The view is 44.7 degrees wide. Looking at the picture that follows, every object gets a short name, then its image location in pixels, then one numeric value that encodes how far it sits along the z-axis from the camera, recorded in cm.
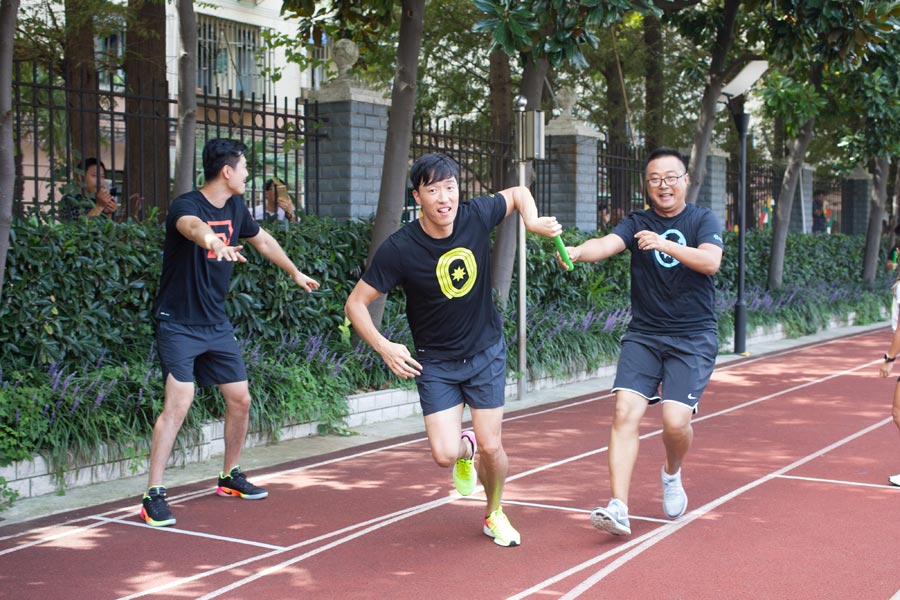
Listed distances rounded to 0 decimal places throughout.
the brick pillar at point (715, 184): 1914
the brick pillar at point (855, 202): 2694
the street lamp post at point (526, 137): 1059
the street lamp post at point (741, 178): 1423
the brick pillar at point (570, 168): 1523
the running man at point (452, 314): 534
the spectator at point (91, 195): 852
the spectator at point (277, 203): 1062
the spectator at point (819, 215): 2475
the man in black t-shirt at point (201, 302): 625
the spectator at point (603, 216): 1669
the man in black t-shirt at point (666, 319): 587
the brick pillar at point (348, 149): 1117
